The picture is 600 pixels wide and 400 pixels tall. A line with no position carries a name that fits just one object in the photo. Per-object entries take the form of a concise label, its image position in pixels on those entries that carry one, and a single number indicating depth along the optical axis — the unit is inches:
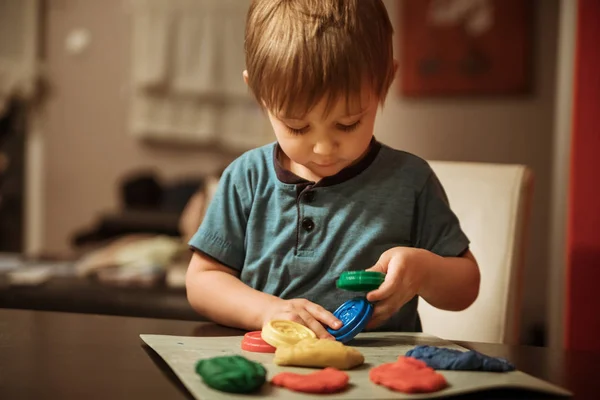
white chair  48.4
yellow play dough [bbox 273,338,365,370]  26.4
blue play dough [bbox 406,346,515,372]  26.0
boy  31.2
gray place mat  23.4
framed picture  155.3
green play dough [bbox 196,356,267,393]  23.2
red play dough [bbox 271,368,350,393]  23.4
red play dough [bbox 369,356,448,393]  23.6
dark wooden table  24.1
